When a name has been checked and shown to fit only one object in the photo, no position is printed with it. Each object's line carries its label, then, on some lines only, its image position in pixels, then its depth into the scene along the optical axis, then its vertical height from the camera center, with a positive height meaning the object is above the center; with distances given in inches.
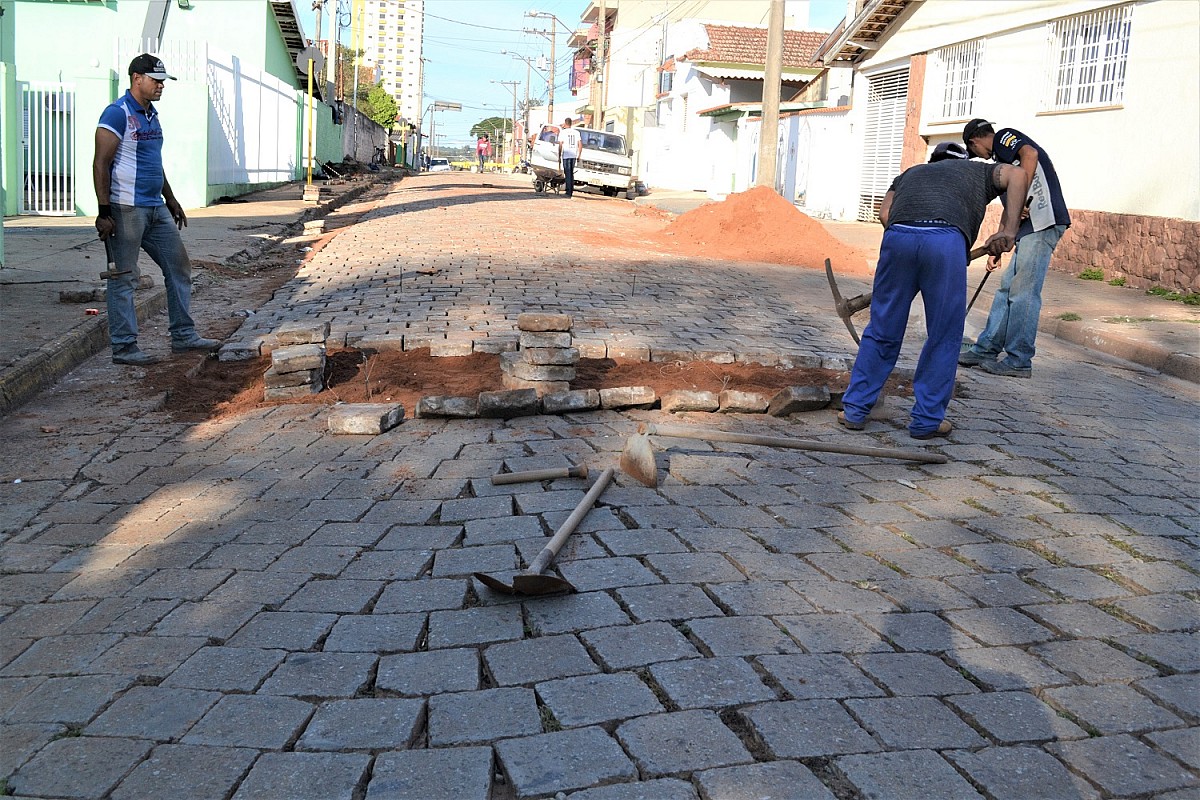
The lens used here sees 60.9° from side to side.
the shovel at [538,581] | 115.3 -40.1
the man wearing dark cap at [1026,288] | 257.6 -10.7
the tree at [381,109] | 2805.1 +287.2
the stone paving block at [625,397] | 199.3 -32.8
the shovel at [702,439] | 158.2 -35.1
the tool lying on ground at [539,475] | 156.5 -38.5
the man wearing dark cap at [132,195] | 236.7 +1.6
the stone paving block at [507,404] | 191.0 -33.8
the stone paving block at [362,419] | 182.4 -36.3
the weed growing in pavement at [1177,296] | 397.1 -16.3
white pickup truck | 1114.7 +67.1
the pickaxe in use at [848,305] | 219.9 -14.3
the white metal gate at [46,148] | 564.4 +27.2
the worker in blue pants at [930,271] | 187.5 -5.5
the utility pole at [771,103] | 725.9 +93.3
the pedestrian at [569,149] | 1045.8 +76.7
